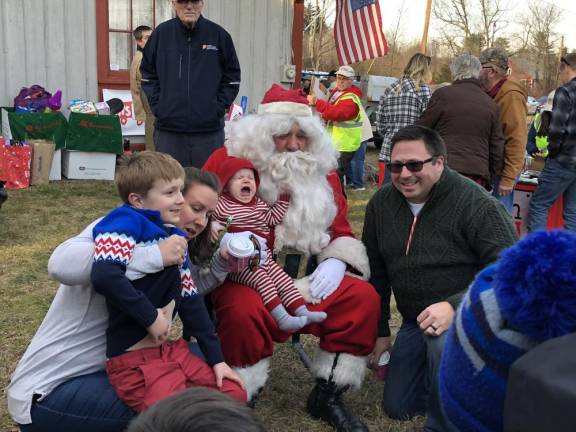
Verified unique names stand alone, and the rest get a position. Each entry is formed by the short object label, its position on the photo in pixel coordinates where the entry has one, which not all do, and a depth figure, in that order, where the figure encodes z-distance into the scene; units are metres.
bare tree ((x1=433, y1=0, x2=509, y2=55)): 33.03
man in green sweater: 2.70
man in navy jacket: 5.16
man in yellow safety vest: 7.92
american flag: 9.77
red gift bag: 7.42
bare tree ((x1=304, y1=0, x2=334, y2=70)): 26.72
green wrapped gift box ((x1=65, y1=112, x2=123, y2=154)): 7.95
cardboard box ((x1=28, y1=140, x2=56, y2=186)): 7.63
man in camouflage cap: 4.92
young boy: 1.95
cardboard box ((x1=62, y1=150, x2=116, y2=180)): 8.12
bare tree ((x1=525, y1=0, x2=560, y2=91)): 33.69
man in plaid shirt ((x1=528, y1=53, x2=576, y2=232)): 5.07
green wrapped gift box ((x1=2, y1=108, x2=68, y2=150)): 7.61
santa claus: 2.72
